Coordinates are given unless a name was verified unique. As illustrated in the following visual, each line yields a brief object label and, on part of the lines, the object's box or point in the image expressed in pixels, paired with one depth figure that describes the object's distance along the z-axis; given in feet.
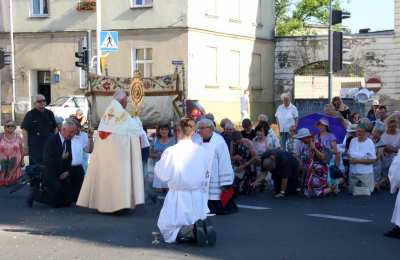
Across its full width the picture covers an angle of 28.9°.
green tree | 180.65
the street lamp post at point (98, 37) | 91.20
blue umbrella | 50.78
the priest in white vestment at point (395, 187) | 32.33
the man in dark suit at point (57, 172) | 41.70
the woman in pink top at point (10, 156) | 51.78
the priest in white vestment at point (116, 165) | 38.86
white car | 113.09
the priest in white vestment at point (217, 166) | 38.01
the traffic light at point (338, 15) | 78.12
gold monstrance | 50.93
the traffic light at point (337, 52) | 73.20
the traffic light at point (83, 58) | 88.12
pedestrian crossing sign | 89.20
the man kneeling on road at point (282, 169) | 46.65
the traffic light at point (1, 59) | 62.20
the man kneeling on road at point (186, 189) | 30.71
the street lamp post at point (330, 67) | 73.67
